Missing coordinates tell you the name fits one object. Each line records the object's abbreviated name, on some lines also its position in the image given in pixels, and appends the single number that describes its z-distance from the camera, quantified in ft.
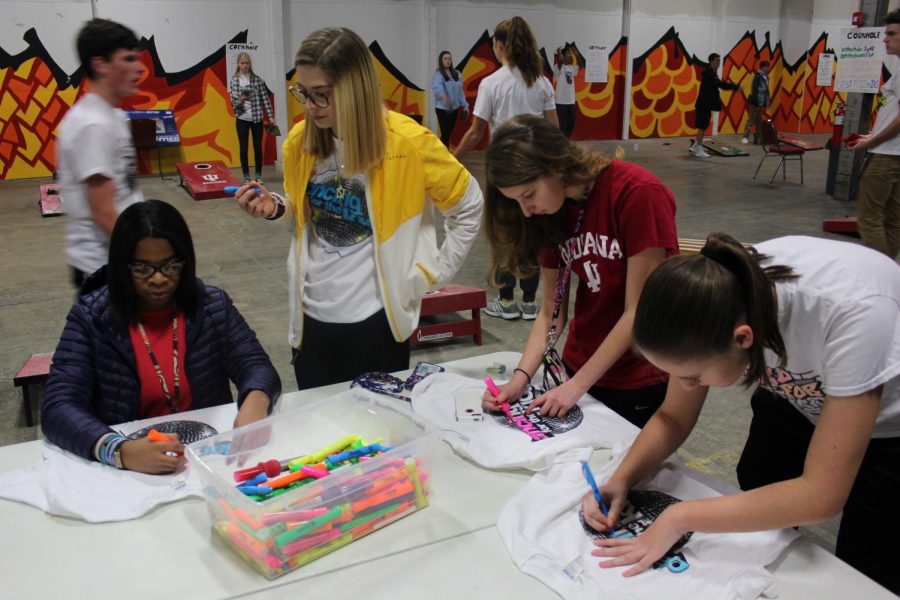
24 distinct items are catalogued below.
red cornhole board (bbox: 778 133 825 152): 28.84
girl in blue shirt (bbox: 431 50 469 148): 30.78
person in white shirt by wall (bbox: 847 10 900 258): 13.71
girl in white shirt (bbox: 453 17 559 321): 13.99
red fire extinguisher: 25.08
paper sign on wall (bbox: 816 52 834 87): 31.35
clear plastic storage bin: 4.11
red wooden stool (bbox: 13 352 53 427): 10.14
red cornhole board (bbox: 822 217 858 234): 20.74
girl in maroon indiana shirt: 5.44
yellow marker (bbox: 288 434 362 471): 4.57
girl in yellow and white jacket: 6.36
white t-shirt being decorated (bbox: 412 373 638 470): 5.17
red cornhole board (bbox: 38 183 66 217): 22.84
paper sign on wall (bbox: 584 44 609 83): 38.34
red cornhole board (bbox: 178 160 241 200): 25.15
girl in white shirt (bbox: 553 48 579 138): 31.19
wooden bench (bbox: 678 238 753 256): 12.83
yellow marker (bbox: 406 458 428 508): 4.65
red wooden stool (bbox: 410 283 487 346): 12.95
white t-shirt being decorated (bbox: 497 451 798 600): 3.95
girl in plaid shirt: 27.55
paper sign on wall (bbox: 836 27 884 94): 21.12
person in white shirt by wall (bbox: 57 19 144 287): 7.47
